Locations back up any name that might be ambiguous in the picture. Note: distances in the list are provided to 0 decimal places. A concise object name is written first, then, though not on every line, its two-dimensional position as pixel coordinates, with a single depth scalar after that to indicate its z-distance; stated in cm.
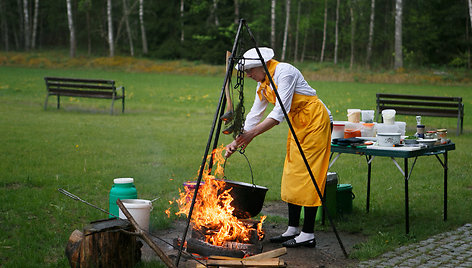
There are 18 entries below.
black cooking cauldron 529
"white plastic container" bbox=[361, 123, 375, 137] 645
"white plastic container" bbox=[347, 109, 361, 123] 645
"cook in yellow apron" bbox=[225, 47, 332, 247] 504
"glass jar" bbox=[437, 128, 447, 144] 619
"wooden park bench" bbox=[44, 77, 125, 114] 1703
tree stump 435
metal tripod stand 451
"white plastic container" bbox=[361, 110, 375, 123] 658
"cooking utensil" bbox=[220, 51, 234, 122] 472
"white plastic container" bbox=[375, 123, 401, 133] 614
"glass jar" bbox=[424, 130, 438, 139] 618
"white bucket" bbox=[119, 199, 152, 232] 518
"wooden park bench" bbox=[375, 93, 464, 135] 1339
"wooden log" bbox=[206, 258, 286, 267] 438
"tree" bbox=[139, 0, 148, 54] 4875
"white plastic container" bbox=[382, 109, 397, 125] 614
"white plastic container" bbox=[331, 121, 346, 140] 627
